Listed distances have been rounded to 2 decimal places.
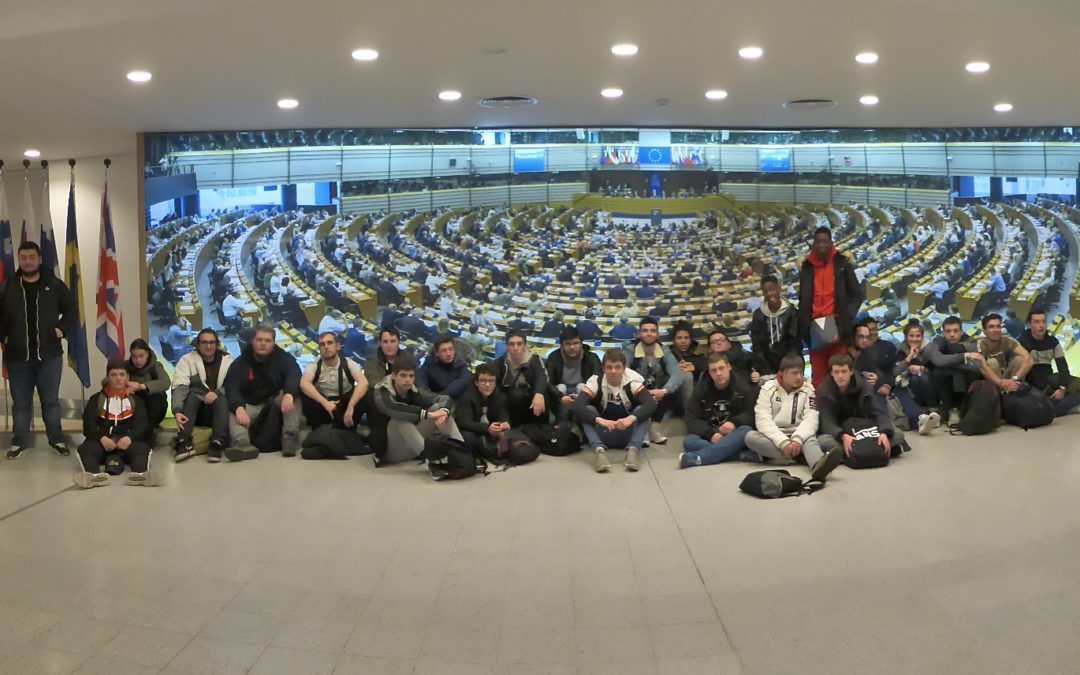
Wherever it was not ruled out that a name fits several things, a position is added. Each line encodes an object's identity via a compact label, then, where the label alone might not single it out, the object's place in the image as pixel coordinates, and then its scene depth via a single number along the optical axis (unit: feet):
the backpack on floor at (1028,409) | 28.53
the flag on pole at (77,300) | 30.55
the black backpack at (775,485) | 22.08
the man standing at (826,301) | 30.55
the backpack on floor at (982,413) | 27.99
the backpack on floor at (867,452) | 24.20
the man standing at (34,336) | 27.14
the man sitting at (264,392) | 27.30
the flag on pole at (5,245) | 31.42
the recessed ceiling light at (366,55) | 21.74
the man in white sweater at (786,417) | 24.36
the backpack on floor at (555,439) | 26.84
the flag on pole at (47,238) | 32.01
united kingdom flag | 31.83
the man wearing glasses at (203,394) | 27.20
